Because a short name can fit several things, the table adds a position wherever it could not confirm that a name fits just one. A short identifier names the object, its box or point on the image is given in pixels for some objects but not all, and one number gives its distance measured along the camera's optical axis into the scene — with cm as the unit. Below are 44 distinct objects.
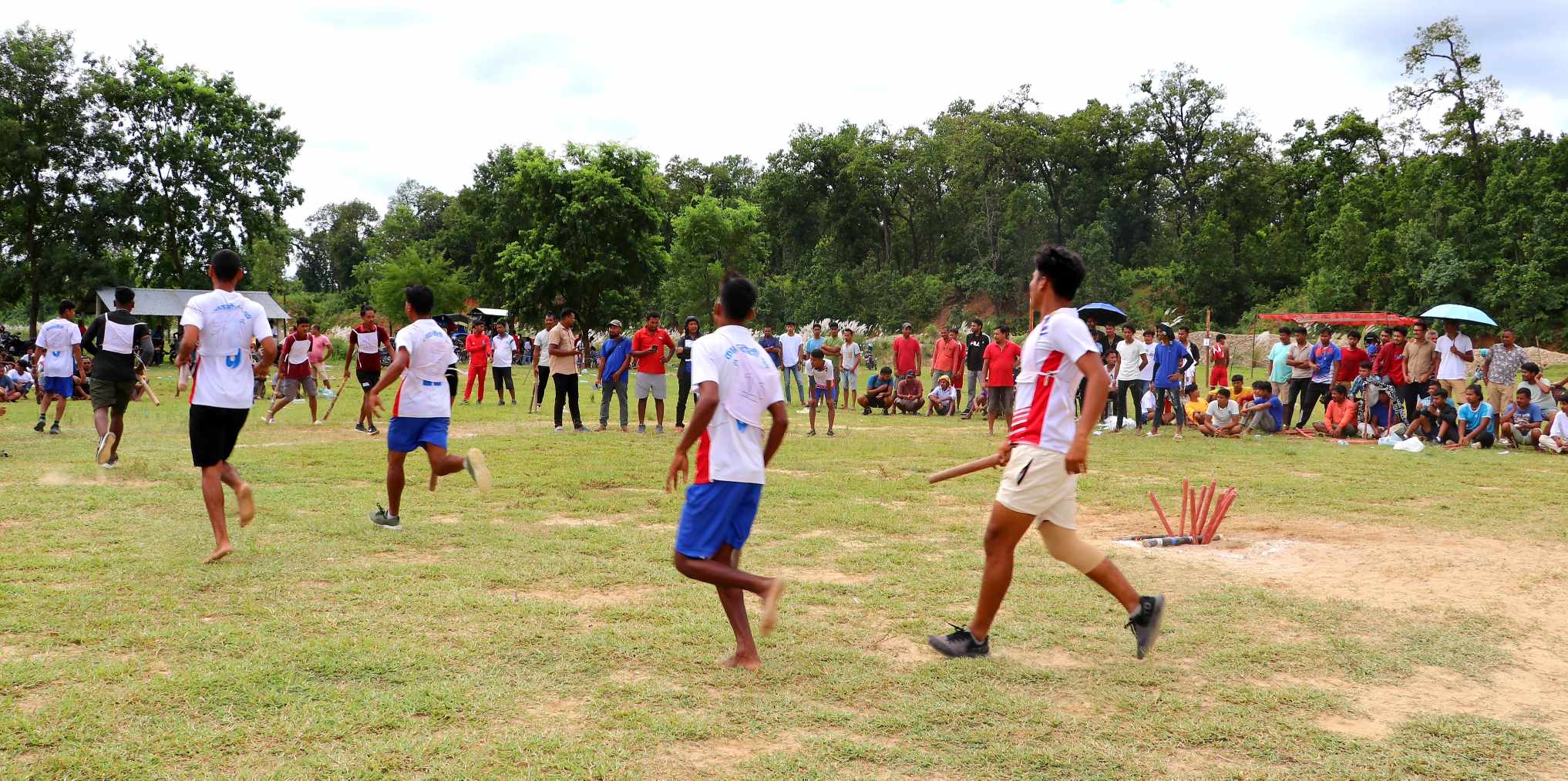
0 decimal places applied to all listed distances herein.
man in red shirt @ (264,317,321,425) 1586
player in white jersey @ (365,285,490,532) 798
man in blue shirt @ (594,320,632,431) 1552
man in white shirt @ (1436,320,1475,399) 1659
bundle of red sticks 795
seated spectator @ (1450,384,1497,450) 1559
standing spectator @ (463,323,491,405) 2191
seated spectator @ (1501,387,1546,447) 1538
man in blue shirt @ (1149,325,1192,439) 1656
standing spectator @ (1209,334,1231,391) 1892
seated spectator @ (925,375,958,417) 2188
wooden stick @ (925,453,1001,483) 515
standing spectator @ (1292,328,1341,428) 1767
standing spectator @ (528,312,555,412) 1854
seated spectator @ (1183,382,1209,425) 1808
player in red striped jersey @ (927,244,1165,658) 481
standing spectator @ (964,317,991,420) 2103
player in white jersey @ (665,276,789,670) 473
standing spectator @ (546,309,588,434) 1555
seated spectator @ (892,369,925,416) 2216
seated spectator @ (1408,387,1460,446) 1597
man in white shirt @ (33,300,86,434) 1374
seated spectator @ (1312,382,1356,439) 1684
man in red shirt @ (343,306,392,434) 1673
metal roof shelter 4297
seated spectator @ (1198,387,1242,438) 1728
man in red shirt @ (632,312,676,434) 1554
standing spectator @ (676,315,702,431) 1703
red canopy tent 3644
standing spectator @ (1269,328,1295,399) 1786
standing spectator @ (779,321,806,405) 2095
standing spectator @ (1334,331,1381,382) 1778
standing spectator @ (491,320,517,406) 2227
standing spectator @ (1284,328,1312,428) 1752
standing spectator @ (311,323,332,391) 1838
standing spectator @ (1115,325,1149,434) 1691
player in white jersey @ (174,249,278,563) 680
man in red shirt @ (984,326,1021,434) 1616
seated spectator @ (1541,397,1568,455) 1477
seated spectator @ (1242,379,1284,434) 1753
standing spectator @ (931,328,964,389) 2188
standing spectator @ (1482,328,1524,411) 1636
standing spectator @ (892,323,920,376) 2184
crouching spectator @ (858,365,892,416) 2233
